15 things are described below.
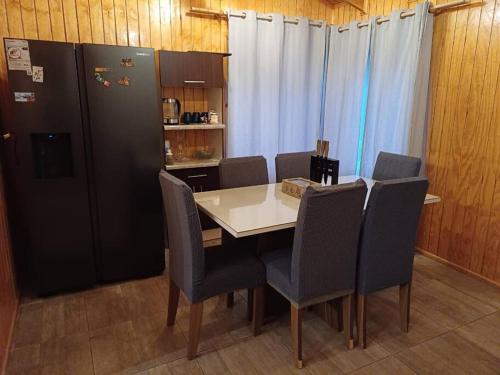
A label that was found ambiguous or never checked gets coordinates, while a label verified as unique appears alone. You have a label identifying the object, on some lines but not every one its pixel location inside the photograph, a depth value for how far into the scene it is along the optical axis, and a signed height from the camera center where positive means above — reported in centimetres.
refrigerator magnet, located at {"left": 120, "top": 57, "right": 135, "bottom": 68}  257 +32
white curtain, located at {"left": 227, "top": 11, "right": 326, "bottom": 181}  362 +26
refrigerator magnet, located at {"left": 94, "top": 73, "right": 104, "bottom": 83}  252 +21
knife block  243 -39
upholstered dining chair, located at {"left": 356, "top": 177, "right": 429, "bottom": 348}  192 -69
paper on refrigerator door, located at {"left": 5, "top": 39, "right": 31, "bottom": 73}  229 +33
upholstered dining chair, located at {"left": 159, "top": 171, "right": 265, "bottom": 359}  186 -86
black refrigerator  241 -37
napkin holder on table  239 -50
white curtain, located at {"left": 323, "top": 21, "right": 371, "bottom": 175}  370 +19
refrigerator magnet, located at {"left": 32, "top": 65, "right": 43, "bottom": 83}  236 +22
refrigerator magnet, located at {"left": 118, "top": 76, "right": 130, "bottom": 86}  258 +19
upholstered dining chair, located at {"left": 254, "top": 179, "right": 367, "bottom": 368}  175 -73
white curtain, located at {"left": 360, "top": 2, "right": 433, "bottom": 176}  308 +26
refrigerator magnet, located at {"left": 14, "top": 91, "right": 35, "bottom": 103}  235 +7
